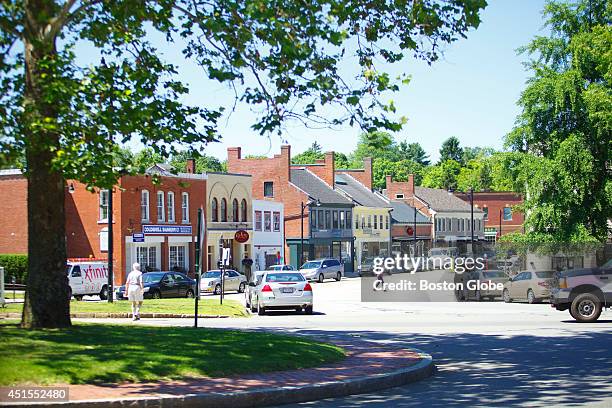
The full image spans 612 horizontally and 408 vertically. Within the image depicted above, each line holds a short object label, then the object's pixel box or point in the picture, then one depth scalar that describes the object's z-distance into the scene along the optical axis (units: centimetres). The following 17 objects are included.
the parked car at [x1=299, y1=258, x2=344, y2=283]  6600
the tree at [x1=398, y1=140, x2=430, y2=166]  19125
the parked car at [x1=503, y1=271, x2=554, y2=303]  3759
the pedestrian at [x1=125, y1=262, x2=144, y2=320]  2685
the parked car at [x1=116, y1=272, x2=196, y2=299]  4246
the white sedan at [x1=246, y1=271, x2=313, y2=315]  3020
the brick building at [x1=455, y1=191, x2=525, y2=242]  11369
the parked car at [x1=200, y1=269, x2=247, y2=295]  5175
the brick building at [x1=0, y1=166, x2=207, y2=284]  5500
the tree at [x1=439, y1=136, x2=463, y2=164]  17312
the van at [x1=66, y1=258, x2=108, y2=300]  4150
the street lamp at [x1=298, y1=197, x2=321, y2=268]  7681
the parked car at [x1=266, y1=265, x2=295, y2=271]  5633
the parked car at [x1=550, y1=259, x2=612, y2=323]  2477
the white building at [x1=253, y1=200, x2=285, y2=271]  7250
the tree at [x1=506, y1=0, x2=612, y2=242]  4319
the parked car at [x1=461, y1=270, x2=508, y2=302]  4116
